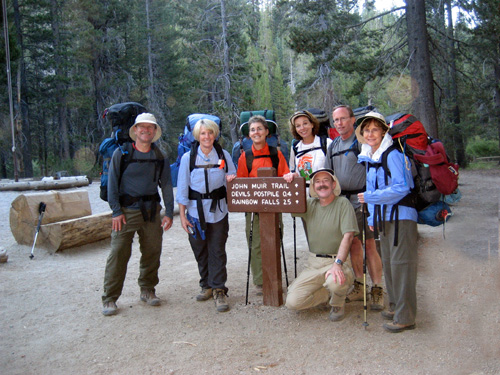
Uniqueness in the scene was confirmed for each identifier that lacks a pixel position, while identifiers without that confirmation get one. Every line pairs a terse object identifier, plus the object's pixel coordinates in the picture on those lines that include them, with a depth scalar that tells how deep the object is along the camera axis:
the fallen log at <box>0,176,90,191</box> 14.64
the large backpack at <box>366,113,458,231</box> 3.49
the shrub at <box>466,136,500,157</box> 26.08
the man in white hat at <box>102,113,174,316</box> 4.39
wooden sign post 4.30
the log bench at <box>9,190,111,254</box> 7.22
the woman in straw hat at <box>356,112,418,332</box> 3.51
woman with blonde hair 4.45
